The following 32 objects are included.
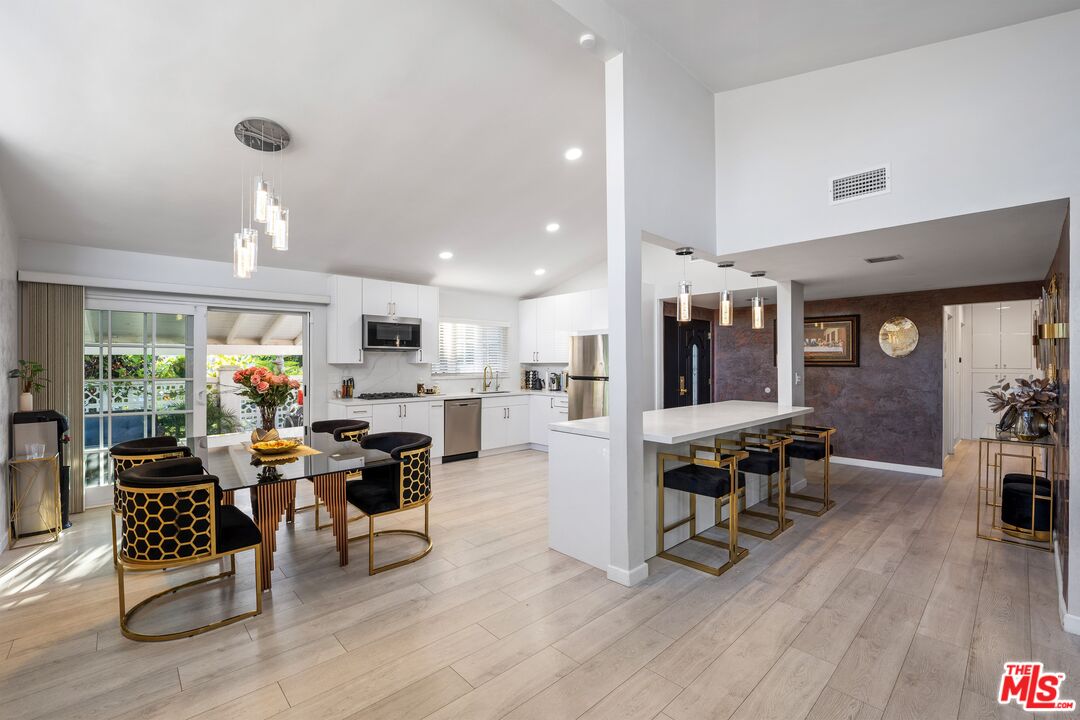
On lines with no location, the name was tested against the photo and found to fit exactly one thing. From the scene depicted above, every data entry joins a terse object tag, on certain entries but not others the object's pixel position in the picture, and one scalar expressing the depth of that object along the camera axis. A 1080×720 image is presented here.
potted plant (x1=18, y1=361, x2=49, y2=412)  3.60
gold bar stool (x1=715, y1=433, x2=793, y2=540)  3.60
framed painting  6.05
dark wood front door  6.19
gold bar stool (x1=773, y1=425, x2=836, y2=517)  4.17
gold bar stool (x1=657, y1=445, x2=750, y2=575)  3.00
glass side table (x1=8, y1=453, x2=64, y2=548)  3.44
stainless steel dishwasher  6.17
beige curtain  3.91
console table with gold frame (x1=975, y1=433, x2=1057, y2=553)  3.32
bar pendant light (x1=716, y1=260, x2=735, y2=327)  3.74
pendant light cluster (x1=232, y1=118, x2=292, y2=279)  2.53
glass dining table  2.59
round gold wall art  5.62
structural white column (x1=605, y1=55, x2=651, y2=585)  2.80
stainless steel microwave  5.73
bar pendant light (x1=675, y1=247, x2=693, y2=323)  3.48
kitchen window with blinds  6.97
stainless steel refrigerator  6.10
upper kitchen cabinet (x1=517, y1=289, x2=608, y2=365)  6.45
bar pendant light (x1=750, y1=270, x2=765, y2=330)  3.95
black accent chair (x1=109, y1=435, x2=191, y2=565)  2.96
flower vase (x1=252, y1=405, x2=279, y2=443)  3.16
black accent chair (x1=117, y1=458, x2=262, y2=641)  2.23
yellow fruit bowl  3.08
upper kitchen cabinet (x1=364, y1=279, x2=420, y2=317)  5.83
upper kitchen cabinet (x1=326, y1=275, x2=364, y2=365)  5.58
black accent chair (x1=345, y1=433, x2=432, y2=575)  3.02
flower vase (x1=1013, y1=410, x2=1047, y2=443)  3.30
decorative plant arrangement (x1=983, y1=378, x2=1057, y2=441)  3.24
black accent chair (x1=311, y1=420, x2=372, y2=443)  3.95
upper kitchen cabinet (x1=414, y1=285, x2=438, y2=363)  6.28
